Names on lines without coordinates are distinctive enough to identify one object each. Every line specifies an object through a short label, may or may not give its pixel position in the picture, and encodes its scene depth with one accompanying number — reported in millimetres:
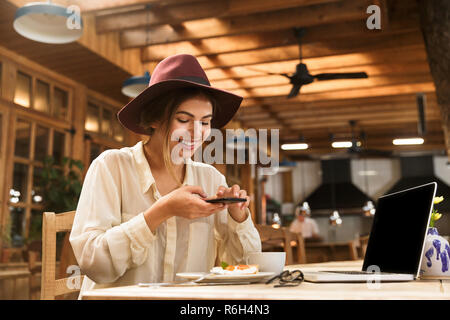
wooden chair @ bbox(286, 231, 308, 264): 2797
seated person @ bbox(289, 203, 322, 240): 10781
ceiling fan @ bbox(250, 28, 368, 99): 5098
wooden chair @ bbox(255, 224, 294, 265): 2251
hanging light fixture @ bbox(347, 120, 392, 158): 7941
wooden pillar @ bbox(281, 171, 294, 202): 14508
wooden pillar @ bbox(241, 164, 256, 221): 11078
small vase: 1151
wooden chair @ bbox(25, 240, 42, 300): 4160
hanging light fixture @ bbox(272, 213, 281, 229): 9699
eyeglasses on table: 884
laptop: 1006
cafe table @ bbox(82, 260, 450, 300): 682
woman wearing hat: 1170
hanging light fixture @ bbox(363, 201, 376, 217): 9763
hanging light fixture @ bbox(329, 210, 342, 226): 9922
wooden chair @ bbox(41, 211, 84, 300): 1388
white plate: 947
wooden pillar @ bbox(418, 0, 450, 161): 3629
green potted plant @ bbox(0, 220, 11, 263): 4551
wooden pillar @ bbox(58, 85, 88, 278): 5707
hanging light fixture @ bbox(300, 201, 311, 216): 10340
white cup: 1103
